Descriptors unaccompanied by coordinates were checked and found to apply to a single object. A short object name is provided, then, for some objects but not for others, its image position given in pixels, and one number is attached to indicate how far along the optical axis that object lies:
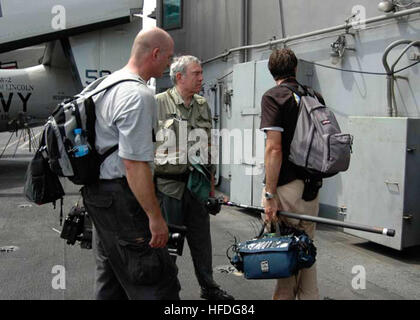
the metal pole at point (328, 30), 5.19
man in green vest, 3.69
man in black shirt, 3.04
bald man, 2.36
